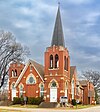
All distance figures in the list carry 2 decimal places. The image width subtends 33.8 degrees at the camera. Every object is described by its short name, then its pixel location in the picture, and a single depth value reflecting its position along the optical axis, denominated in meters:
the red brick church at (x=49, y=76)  36.57
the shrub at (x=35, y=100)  36.75
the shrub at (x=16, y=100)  37.73
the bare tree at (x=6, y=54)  39.11
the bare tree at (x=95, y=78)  65.84
